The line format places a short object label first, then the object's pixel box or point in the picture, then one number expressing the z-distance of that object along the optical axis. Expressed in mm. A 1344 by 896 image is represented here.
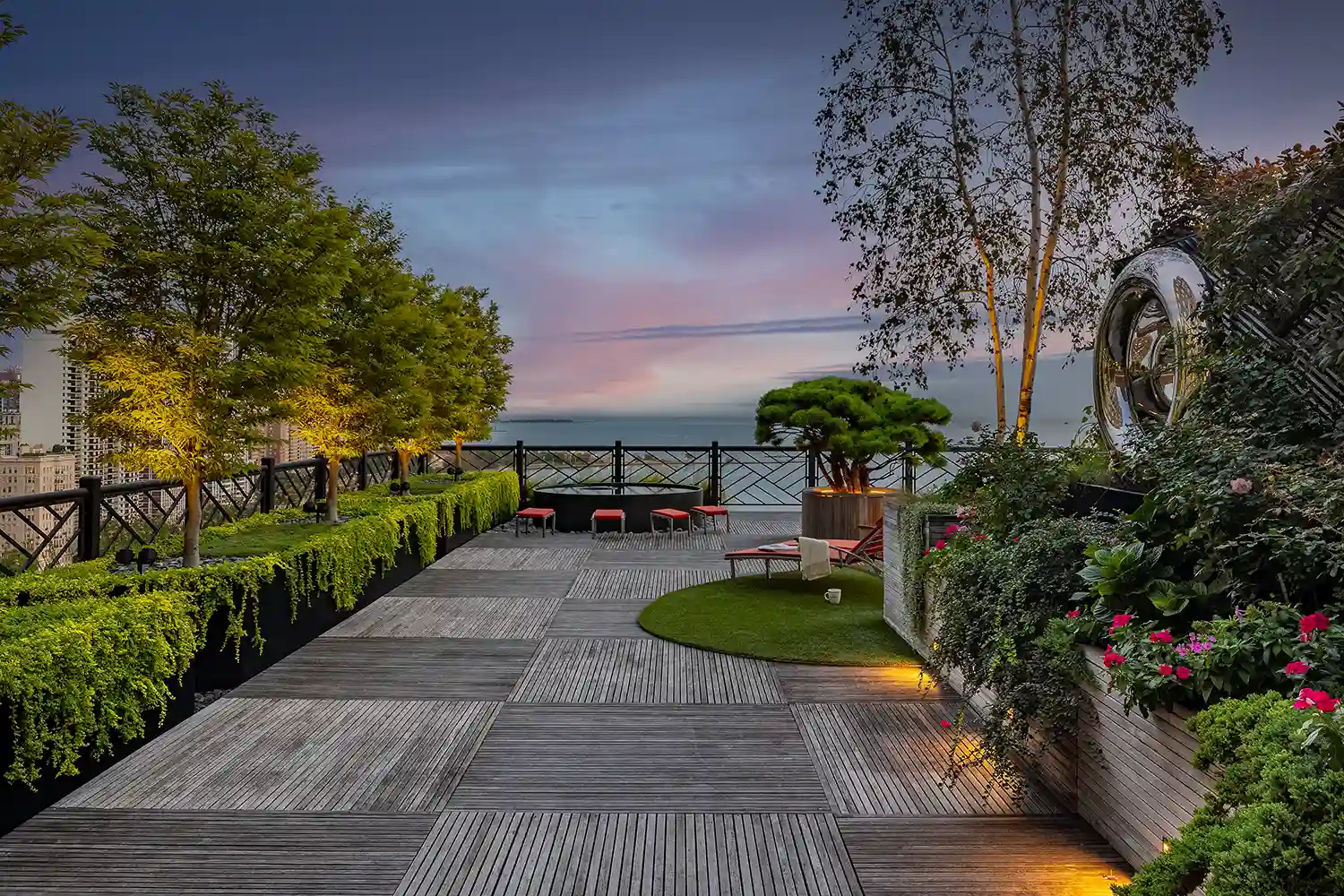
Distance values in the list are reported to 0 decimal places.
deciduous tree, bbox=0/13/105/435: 3395
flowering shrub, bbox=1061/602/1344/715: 2273
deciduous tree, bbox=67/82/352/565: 5074
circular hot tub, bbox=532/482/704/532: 11133
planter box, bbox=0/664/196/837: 2883
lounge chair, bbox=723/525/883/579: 7219
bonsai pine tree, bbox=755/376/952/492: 10023
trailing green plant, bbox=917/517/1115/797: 3023
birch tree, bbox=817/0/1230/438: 8039
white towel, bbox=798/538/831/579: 7020
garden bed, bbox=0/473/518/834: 3068
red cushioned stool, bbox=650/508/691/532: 10562
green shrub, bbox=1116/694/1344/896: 1650
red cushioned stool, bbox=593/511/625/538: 10602
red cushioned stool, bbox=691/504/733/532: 11055
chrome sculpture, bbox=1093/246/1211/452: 4430
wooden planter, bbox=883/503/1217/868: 2406
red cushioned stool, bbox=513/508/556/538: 10906
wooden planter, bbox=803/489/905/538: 10016
